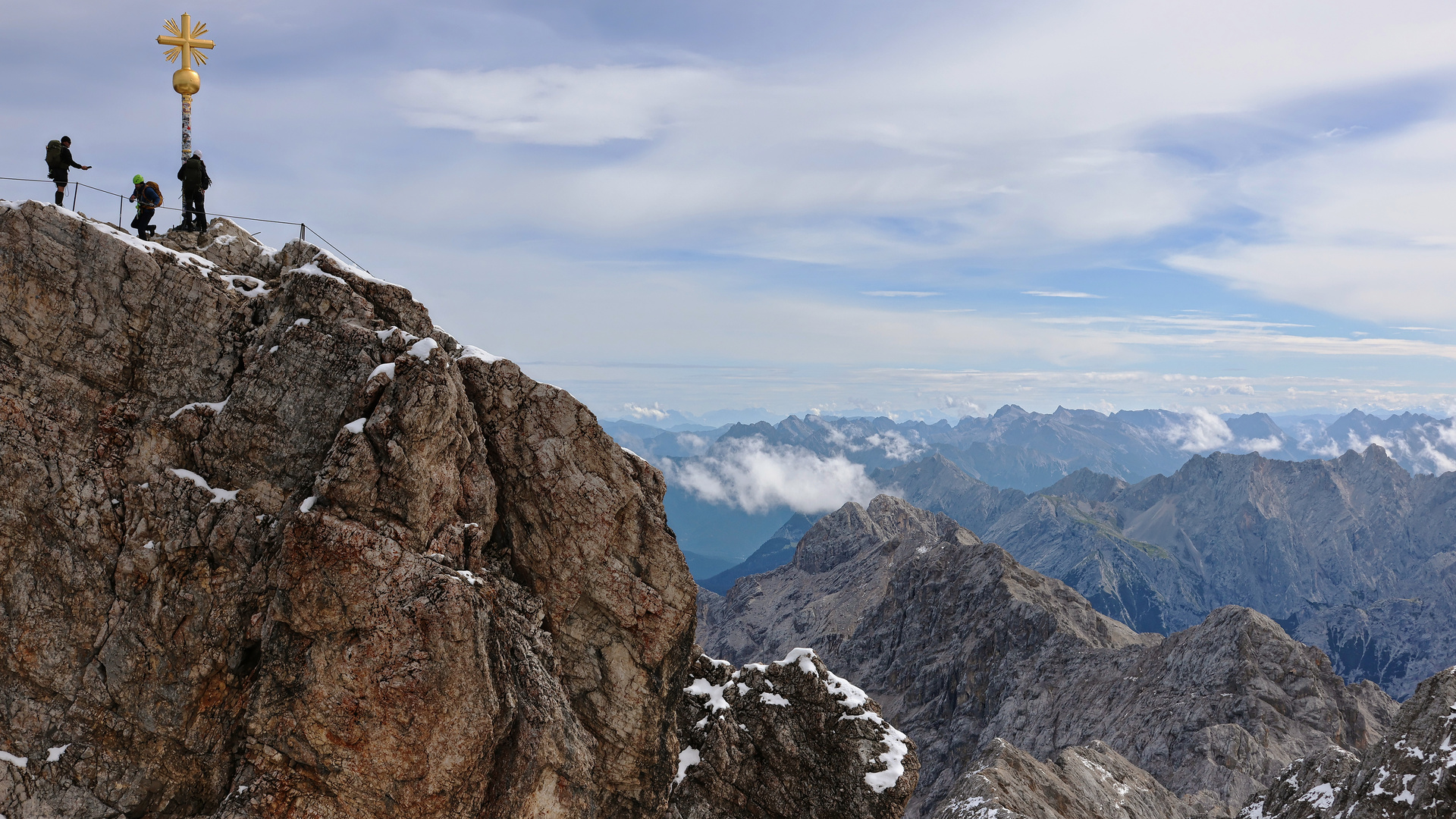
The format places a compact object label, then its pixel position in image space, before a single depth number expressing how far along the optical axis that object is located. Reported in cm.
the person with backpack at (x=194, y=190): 3212
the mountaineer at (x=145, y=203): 3100
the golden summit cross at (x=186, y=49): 3309
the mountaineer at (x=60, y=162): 3038
